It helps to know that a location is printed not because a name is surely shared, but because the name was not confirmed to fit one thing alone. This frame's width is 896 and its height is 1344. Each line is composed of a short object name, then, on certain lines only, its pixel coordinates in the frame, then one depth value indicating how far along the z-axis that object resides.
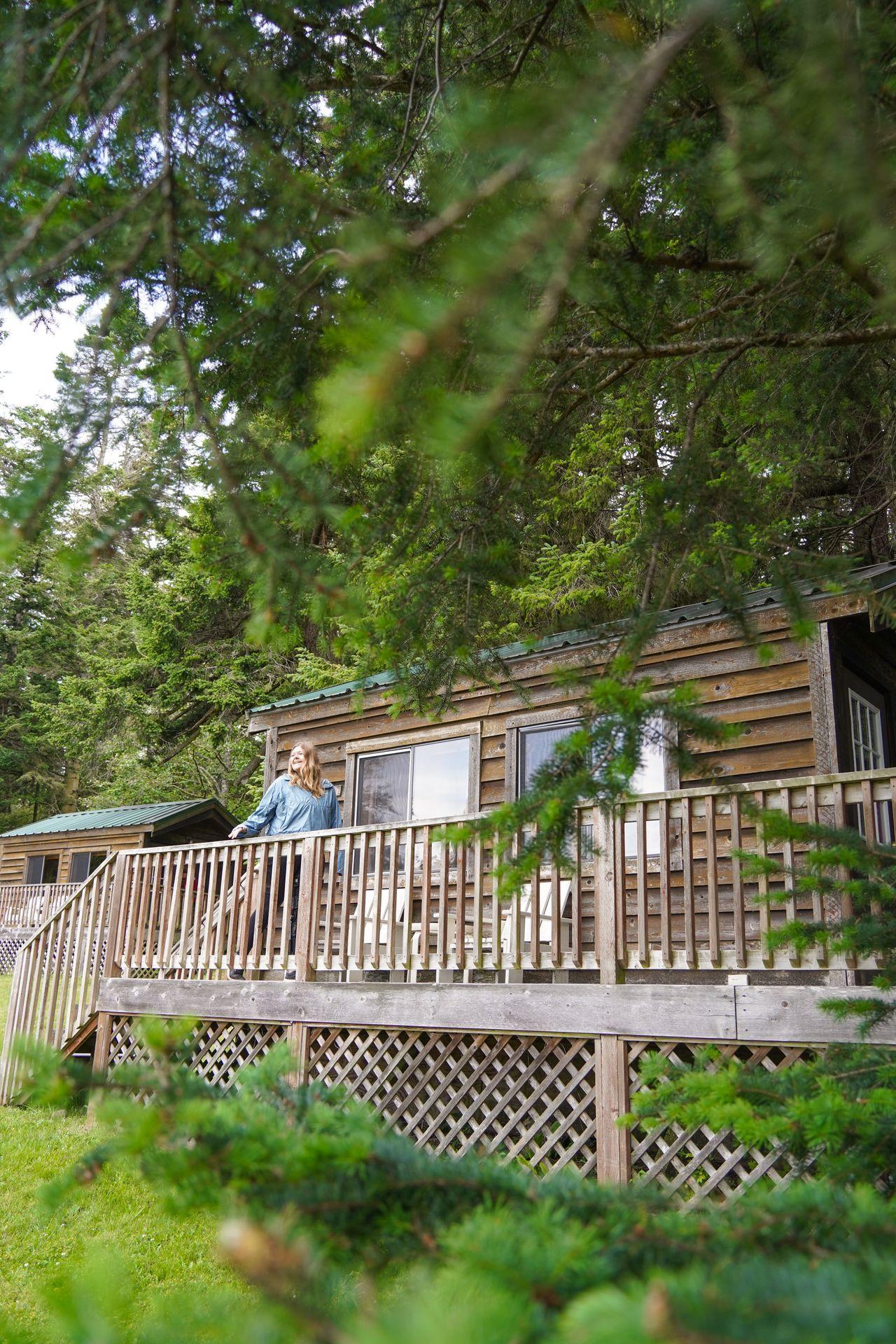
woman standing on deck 8.79
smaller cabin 23.39
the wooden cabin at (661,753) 8.34
